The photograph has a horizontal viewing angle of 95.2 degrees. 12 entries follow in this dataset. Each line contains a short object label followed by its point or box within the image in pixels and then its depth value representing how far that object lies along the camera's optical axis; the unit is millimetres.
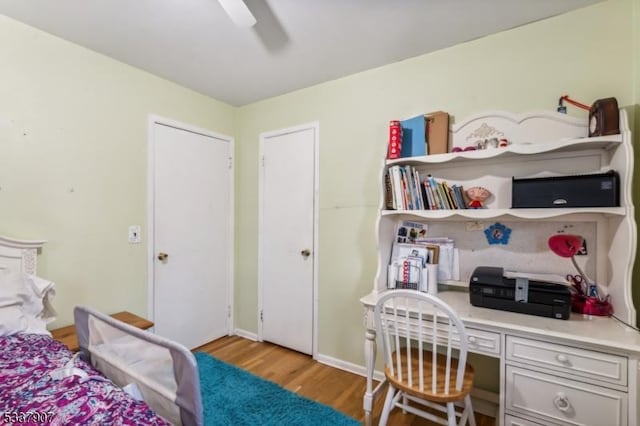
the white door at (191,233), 2420
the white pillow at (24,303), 1434
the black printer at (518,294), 1426
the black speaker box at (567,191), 1367
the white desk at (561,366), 1167
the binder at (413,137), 1941
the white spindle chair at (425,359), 1333
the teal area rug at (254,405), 1747
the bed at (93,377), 847
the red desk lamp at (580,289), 1465
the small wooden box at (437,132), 1896
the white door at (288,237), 2562
